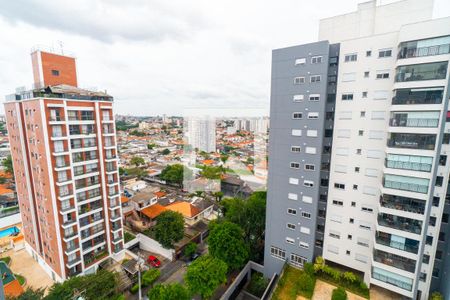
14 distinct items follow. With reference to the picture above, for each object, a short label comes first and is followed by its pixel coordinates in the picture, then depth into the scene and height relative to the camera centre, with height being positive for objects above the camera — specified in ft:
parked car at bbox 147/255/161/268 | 87.50 -55.92
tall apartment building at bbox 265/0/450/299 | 52.24 -6.83
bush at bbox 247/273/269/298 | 75.46 -56.98
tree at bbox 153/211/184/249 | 87.66 -43.63
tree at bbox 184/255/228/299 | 65.16 -46.44
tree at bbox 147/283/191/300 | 60.08 -47.15
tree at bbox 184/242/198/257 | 91.45 -53.17
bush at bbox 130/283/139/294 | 75.27 -57.12
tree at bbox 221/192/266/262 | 89.81 -40.60
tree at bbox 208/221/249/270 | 75.92 -43.31
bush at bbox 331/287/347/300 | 58.03 -45.36
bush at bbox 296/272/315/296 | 62.18 -46.43
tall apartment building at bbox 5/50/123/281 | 68.54 -16.48
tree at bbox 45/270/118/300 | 60.13 -46.75
